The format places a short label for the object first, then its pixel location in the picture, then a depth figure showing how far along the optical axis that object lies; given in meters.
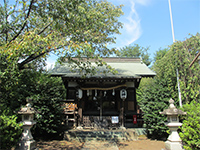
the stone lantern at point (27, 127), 5.41
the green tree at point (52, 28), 5.28
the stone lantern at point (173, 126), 5.61
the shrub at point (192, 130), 4.62
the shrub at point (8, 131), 4.38
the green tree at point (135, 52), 35.88
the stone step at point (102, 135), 7.98
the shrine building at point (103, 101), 9.09
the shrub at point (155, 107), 7.46
